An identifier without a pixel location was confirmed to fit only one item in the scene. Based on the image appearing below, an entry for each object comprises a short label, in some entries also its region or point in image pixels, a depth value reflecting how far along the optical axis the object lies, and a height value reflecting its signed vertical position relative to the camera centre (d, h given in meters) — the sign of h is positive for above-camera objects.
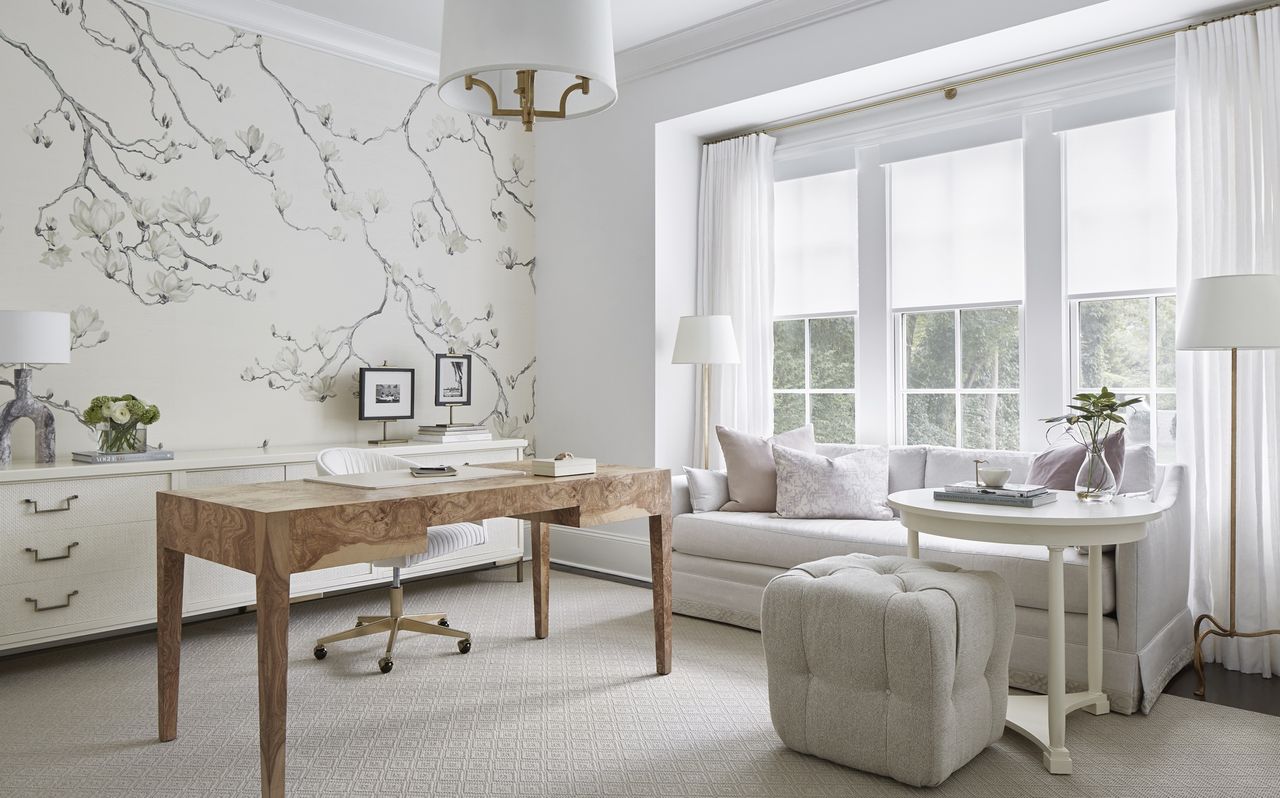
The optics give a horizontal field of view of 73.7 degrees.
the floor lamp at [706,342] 4.47 +0.33
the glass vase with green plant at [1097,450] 2.73 -0.15
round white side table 2.40 -0.37
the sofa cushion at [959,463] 3.70 -0.26
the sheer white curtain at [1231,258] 3.23 +0.57
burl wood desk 2.10 -0.34
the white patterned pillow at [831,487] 3.87 -0.38
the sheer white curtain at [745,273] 4.85 +0.75
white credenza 3.09 -0.53
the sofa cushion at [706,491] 4.16 -0.42
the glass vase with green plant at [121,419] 3.42 -0.06
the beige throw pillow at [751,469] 4.10 -0.31
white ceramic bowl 2.70 -0.23
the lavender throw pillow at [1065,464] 3.18 -0.23
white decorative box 2.97 -0.22
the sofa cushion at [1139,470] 3.28 -0.25
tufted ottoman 2.20 -0.70
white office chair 3.36 -0.63
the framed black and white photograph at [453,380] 4.80 +0.14
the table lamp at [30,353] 3.07 +0.19
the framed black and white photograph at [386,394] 4.43 +0.05
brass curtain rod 3.55 +1.56
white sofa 2.79 -0.62
